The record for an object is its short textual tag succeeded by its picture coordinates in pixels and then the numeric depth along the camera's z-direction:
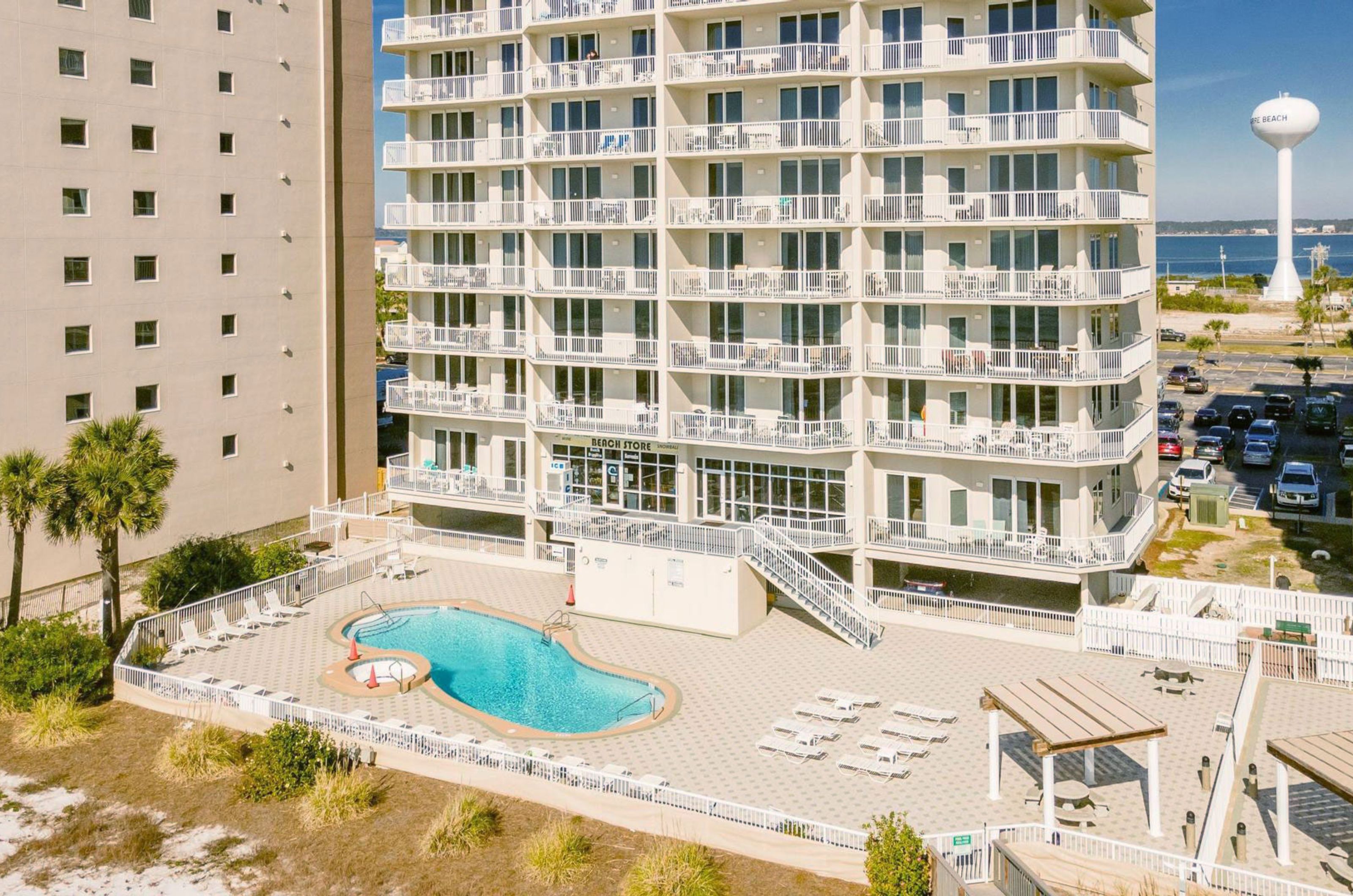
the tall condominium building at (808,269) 33.69
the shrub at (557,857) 21.16
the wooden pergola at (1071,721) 21.52
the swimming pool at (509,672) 28.97
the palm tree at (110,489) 30.16
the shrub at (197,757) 25.45
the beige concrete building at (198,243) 35.78
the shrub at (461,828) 22.22
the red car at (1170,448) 55.75
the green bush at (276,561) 37.12
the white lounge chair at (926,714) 27.36
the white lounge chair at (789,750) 25.64
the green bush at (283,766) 24.45
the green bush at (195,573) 35.22
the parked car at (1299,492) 44.88
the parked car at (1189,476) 47.09
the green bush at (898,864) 19.31
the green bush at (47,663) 28.70
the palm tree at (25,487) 29.91
